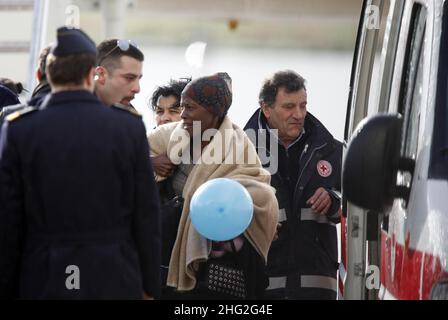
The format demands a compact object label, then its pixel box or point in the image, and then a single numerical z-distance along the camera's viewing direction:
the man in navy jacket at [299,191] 7.39
